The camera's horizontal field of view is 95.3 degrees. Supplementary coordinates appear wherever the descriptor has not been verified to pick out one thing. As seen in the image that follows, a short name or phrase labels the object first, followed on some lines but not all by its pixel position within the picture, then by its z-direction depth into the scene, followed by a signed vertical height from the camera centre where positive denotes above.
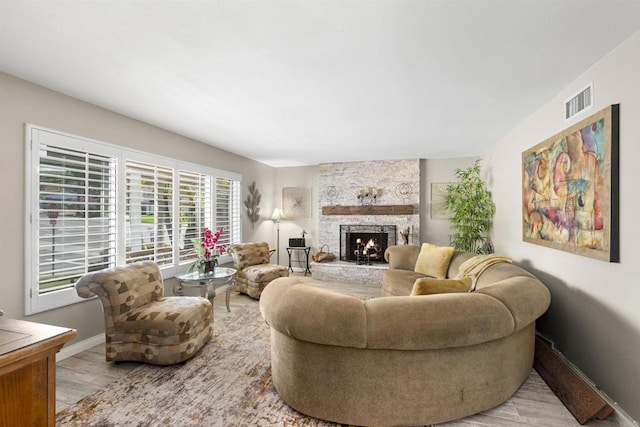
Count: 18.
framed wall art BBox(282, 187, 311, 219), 6.90 +0.30
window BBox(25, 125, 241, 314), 2.59 +0.03
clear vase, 3.57 -0.64
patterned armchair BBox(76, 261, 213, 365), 2.54 -0.97
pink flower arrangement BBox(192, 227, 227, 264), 3.63 -0.42
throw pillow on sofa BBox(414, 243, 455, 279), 4.16 -0.68
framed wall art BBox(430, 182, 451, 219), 5.94 +0.28
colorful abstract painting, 1.99 +0.22
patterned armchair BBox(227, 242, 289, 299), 4.59 -0.89
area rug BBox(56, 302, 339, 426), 1.92 -1.35
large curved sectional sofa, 1.73 -0.87
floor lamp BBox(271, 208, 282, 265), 6.65 -0.15
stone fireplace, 5.95 +0.10
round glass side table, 3.40 -0.76
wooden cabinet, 0.92 -0.53
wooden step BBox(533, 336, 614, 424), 1.89 -1.26
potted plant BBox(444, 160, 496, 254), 4.77 +0.03
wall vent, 2.27 +0.93
